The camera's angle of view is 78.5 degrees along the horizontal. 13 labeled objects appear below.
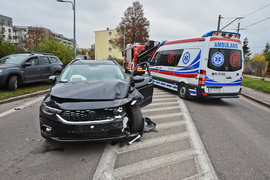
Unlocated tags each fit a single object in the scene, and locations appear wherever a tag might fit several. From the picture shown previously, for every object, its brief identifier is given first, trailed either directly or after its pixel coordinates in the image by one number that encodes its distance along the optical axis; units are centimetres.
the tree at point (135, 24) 3155
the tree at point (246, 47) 6157
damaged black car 252
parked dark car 693
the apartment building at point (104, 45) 6272
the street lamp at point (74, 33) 1577
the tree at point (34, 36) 3769
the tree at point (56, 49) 1327
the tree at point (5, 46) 1040
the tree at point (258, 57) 4373
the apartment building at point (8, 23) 6370
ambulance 604
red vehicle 1409
